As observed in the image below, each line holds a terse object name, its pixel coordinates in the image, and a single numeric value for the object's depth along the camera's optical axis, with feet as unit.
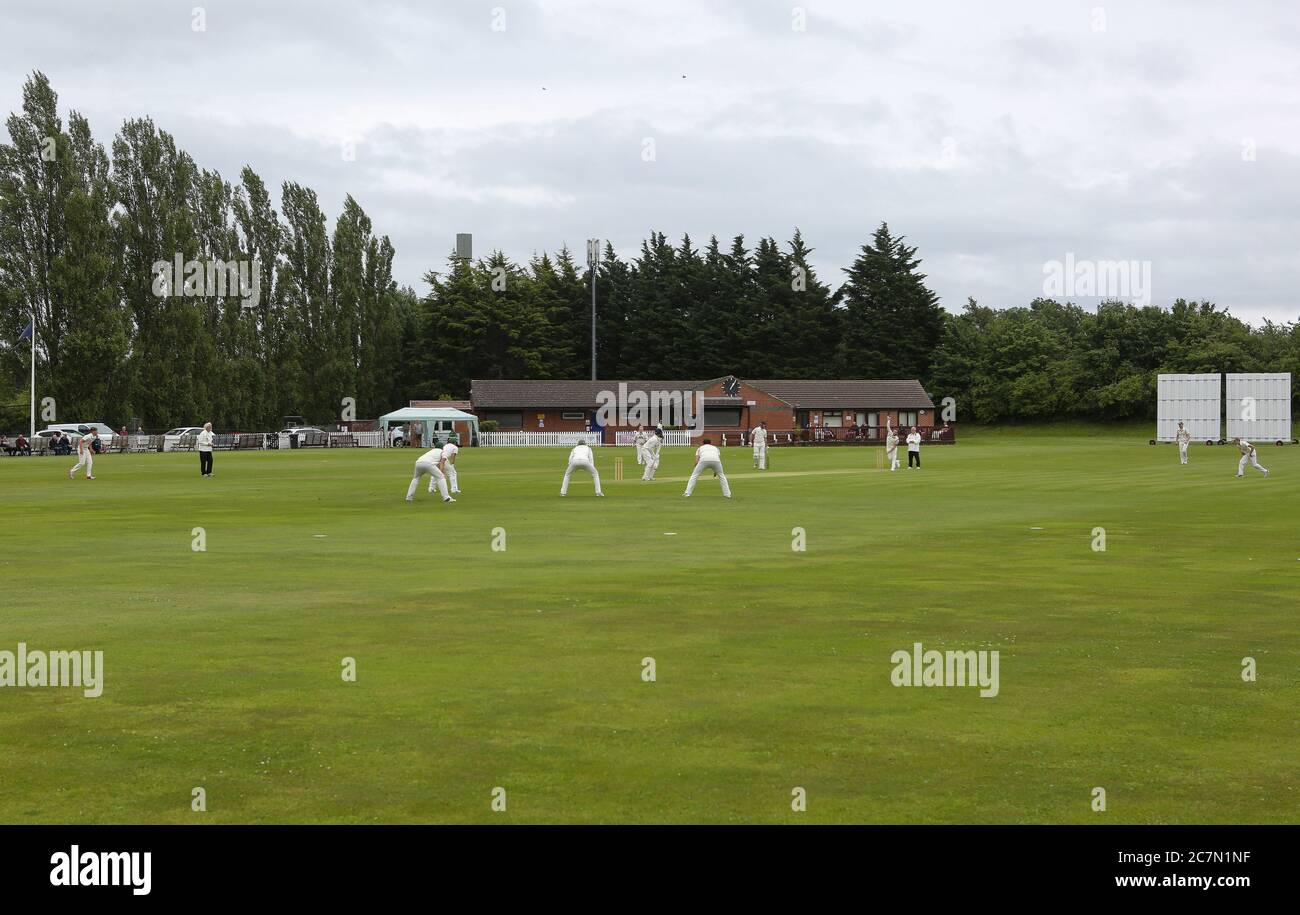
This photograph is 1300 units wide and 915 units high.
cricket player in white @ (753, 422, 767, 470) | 164.96
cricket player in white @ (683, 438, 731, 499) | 108.58
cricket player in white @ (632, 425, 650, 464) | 147.70
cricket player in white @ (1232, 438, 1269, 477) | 147.74
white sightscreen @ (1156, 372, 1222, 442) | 298.97
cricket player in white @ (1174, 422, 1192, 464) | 180.24
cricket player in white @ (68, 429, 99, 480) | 141.79
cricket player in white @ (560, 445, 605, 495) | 106.83
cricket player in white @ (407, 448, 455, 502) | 102.83
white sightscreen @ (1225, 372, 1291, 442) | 293.43
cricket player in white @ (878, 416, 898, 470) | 164.14
